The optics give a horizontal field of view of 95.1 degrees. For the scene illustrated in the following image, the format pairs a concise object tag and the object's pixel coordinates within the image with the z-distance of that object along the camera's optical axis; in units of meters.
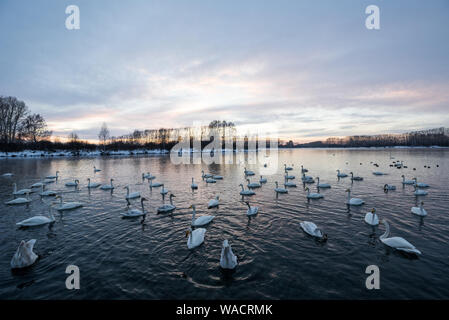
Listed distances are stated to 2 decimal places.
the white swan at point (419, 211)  11.48
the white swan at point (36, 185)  20.02
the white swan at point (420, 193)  16.25
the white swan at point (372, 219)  10.09
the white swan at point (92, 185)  20.19
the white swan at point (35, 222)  10.40
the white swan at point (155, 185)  20.52
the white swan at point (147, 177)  24.37
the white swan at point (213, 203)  13.81
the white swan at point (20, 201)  14.53
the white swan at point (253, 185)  20.31
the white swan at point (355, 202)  13.67
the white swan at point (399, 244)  7.64
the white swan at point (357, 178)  24.14
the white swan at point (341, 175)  24.89
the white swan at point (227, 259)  6.79
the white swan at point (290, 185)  20.28
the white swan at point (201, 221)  10.41
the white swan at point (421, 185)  19.25
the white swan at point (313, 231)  8.94
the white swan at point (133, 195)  15.72
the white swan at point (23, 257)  6.90
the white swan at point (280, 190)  17.61
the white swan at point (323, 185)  19.69
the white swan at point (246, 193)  17.19
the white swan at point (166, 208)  12.69
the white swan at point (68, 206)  13.09
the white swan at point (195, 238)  8.16
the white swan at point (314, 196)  15.49
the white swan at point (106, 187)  19.38
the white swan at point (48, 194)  16.81
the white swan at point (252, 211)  11.92
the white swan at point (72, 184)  20.90
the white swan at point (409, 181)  20.45
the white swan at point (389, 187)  18.12
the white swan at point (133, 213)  11.83
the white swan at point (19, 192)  16.55
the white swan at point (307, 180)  22.03
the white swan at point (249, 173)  27.66
